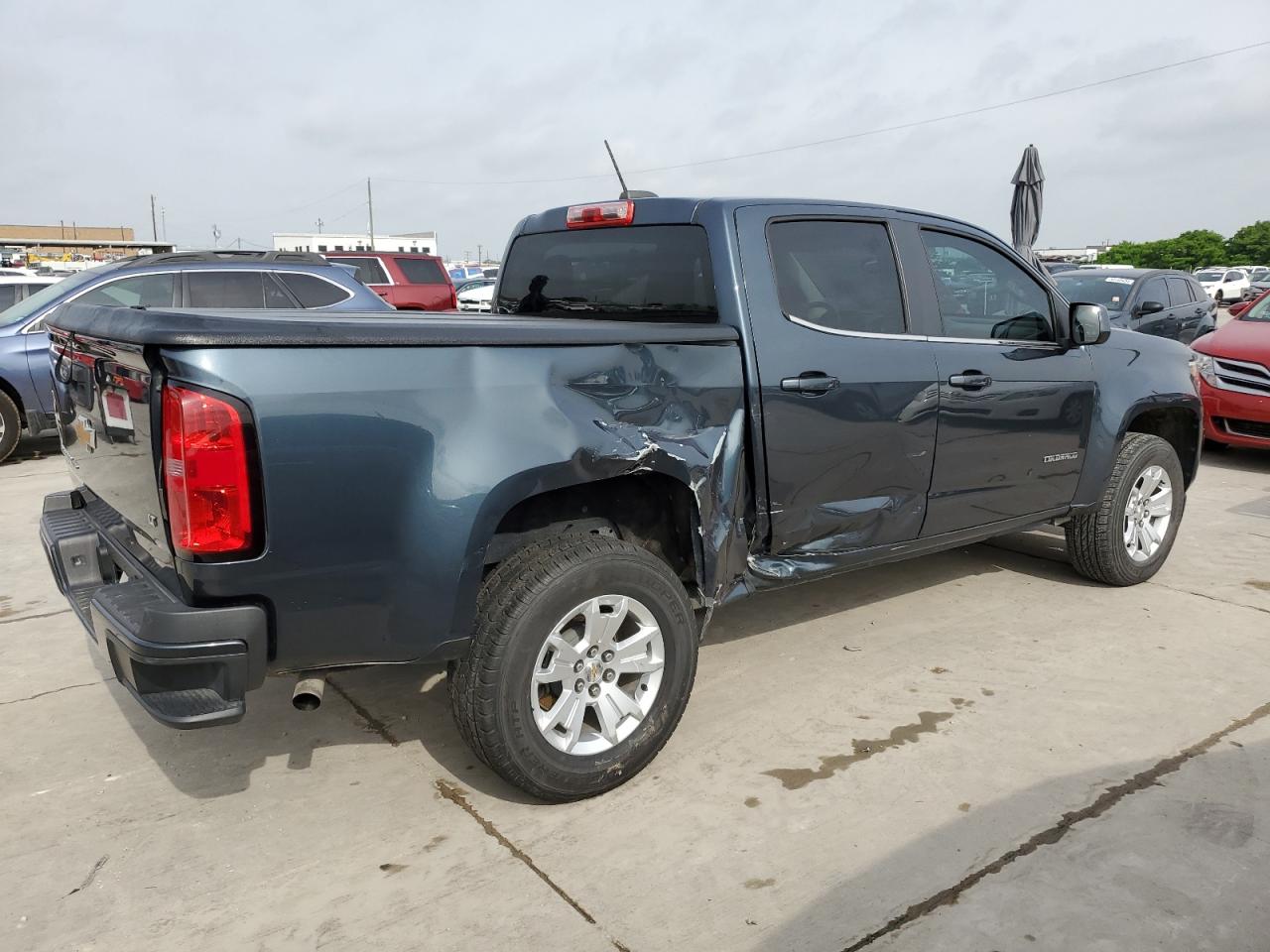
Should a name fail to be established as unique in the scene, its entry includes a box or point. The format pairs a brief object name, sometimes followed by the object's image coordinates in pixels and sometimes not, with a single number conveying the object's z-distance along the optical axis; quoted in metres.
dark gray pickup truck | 2.41
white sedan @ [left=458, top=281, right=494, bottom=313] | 20.12
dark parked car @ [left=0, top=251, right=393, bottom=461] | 8.38
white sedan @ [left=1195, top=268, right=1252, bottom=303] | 34.97
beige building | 69.47
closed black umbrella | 13.69
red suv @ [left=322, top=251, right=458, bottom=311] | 13.12
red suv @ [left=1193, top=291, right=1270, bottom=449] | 7.92
